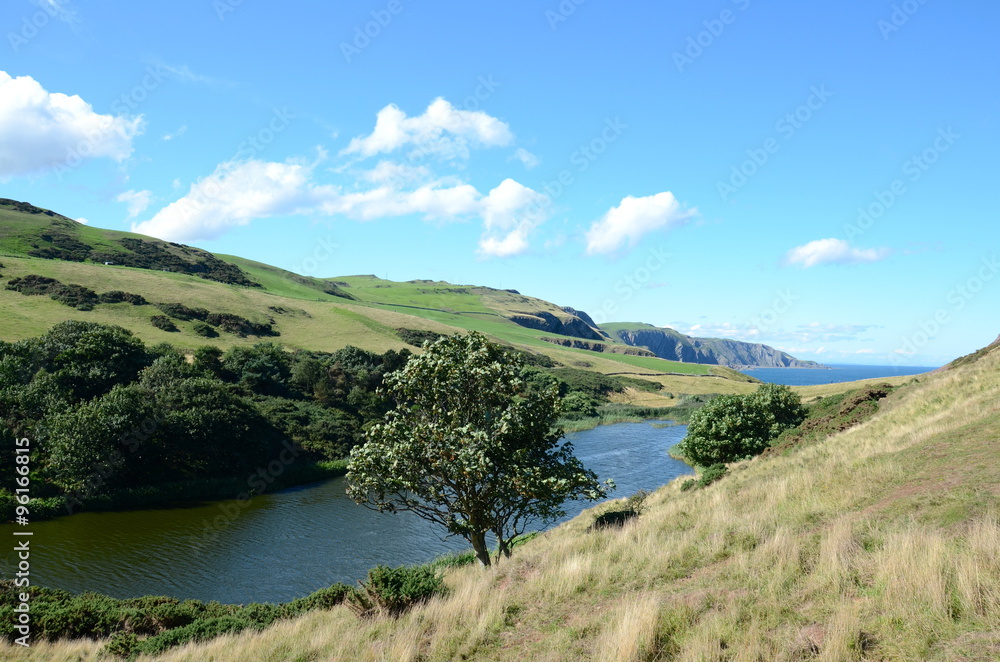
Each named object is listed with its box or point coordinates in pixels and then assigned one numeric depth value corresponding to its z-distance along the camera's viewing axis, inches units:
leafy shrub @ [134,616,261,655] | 603.9
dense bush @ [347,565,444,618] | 502.6
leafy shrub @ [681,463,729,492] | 1155.9
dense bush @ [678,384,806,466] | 1647.4
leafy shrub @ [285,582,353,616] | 703.1
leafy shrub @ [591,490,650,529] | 819.2
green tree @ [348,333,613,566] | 714.2
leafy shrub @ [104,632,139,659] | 602.5
